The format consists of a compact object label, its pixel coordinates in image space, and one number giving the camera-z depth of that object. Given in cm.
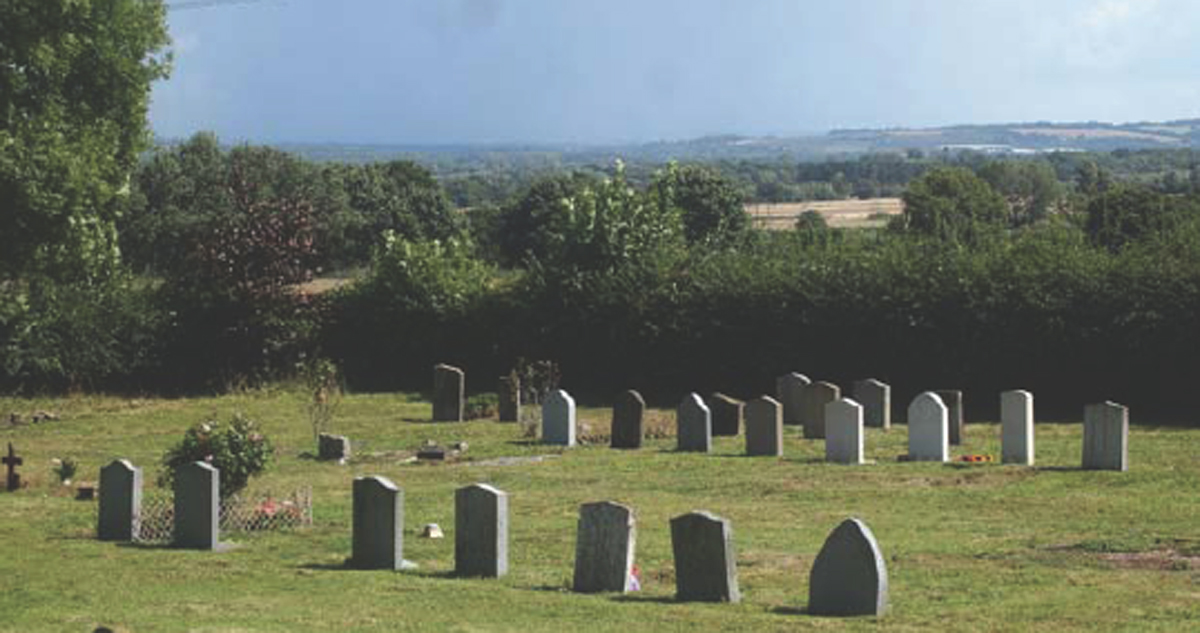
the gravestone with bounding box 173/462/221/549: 1991
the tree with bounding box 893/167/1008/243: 7288
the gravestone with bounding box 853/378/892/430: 3259
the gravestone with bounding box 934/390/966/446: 2991
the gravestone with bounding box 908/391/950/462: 2759
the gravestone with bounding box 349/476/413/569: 1847
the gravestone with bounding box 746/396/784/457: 2873
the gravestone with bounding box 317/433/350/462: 2930
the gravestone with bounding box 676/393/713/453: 2973
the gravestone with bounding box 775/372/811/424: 3363
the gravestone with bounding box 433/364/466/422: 3588
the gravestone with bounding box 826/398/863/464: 2753
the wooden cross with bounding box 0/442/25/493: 2581
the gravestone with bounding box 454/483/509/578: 1780
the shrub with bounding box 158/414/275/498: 2164
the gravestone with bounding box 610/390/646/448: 3081
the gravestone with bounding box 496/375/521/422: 3503
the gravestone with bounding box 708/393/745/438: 3212
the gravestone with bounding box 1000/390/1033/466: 2759
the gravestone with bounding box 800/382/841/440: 3125
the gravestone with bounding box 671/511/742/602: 1595
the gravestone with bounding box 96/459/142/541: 2075
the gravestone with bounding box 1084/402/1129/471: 2581
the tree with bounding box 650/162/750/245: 9256
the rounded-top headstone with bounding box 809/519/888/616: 1515
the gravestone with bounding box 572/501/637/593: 1667
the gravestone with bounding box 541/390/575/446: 3095
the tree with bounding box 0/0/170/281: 3500
